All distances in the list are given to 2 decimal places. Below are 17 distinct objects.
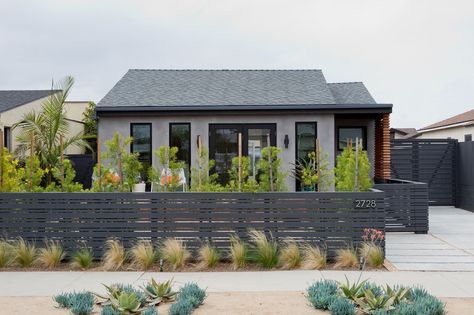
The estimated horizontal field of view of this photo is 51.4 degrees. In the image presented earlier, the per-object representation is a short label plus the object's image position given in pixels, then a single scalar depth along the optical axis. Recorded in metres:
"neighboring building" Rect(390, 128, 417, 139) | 43.29
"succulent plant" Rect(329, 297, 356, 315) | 5.12
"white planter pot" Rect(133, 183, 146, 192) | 11.85
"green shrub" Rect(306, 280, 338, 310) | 5.37
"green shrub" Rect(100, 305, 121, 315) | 5.03
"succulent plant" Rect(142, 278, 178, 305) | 5.69
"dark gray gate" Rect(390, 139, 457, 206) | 16.19
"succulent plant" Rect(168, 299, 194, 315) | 5.07
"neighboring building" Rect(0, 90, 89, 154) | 20.02
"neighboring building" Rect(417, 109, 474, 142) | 24.39
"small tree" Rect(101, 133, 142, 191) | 8.90
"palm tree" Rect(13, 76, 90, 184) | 16.61
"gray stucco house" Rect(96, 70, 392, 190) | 13.61
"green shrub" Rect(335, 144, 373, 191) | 8.97
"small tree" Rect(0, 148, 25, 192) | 8.58
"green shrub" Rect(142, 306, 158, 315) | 4.95
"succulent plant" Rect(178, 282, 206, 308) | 5.41
